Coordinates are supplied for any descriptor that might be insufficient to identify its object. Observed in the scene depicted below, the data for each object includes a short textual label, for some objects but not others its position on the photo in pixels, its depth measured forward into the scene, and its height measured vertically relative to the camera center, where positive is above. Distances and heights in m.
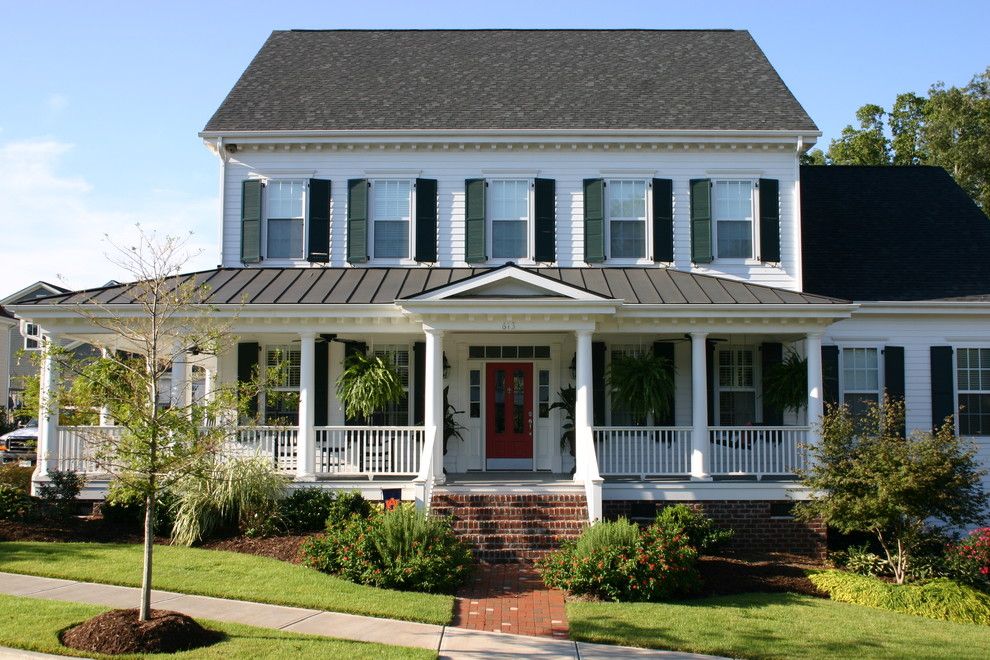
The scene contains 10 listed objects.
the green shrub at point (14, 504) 14.09 -1.86
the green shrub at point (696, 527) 13.30 -2.11
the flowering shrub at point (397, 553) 10.94 -2.14
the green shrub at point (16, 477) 15.12 -1.53
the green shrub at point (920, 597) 11.12 -2.73
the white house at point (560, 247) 16.70 +3.01
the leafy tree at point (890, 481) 11.96 -1.25
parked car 27.86 -1.77
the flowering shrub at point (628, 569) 10.84 -2.27
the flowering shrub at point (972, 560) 12.09 -2.41
